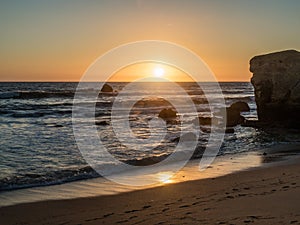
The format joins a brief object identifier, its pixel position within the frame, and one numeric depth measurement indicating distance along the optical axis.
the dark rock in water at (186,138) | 17.80
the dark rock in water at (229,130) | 21.16
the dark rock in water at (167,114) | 30.77
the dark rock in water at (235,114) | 26.48
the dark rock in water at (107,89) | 83.62
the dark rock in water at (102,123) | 24.98
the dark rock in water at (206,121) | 25.84
